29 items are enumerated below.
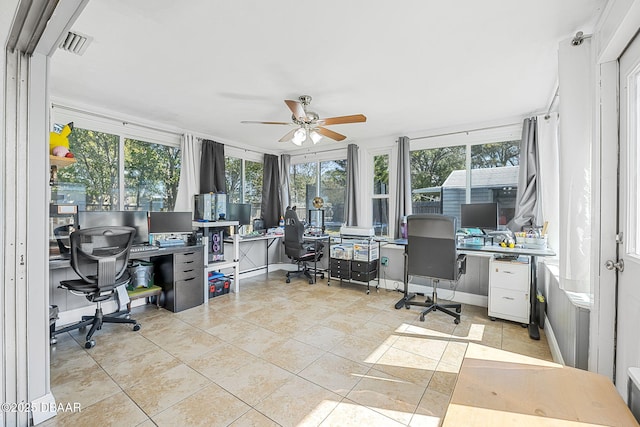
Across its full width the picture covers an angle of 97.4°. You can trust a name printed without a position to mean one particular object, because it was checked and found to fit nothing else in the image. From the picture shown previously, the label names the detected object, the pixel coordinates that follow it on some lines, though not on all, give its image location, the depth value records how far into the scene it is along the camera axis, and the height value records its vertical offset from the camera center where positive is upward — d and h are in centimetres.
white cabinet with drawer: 296 -83
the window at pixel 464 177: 374 +51
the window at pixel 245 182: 500 +55
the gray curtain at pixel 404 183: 425 +44
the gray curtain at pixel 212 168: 433 +67
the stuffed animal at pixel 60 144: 245 +59
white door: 137 -5
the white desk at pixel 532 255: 279 -44
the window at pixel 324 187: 526 +47
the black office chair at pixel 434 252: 302 -45
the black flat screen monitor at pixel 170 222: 352 -15
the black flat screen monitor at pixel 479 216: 339 -5
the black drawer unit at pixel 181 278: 337 -83
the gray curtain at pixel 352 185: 479 +45
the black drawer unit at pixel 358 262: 421 -79
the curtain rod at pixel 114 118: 311 +113
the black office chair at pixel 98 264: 256 -52
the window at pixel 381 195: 475 +28
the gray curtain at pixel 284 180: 556 +62
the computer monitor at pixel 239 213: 455 -4
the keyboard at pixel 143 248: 309 -43
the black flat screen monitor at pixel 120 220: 302 -11
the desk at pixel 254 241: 454 -60
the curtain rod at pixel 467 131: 366 +113
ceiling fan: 277 +96
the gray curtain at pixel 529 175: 333 +45
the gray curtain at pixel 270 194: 538 +32
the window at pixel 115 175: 330 +46
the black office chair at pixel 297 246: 457 -58
